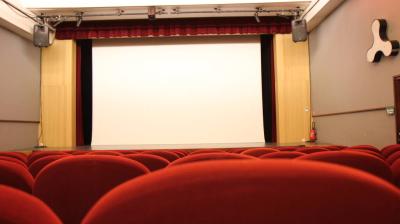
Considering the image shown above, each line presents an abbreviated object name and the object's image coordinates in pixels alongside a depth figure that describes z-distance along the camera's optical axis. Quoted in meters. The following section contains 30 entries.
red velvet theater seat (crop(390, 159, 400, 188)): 1.37
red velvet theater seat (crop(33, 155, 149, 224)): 1.04
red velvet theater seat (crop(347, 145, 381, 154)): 2.86
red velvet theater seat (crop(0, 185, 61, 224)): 0.50
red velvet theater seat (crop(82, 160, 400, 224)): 0.41
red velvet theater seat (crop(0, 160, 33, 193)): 1.25
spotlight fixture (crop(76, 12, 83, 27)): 8.75
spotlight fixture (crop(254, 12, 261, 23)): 8.83
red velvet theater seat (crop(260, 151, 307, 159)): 1.64
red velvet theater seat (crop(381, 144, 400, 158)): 2.82
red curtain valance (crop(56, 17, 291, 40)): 9.34
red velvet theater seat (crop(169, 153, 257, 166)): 1.31
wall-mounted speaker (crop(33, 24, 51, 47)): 8.41
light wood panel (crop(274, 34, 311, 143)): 9.41
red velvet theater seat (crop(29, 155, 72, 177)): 1.80
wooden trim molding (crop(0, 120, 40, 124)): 7.92
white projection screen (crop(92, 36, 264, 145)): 9.74
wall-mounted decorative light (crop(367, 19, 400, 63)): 5.30
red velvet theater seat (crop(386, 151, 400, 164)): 1.91
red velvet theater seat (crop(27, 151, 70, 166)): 2.57
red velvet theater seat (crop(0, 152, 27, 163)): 2.66
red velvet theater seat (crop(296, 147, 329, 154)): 2.59
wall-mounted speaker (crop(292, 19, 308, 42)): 8.37
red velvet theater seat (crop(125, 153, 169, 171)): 1.59
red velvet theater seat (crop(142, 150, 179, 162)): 2.37
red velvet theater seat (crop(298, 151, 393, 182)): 1.23
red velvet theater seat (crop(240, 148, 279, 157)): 2.39
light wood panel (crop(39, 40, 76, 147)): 9.52
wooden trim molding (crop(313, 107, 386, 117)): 5.95
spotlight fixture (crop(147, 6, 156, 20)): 8.49
